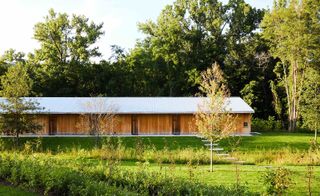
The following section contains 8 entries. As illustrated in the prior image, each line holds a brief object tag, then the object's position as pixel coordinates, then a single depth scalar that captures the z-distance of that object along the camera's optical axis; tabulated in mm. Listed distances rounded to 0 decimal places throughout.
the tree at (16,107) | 26906
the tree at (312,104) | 30234
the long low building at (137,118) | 34719
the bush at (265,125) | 42375
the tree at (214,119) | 18984
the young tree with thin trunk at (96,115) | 29922
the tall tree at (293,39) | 40562
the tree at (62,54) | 47438
